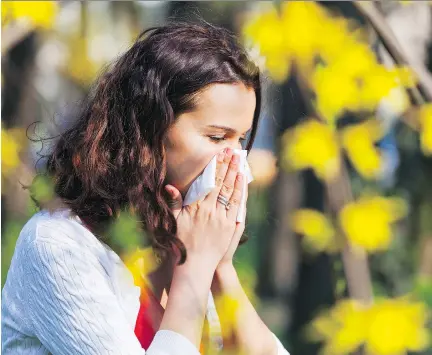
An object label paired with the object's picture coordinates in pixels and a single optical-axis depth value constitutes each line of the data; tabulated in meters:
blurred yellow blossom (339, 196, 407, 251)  4.43
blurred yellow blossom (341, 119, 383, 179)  4.39
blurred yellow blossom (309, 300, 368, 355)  4.44
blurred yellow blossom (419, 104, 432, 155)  4.57
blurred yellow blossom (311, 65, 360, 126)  4.19
